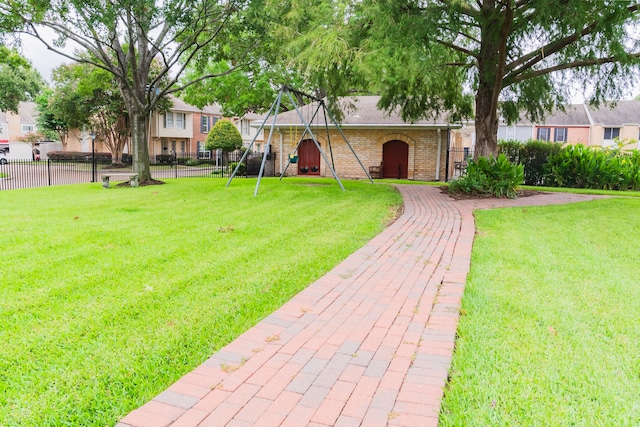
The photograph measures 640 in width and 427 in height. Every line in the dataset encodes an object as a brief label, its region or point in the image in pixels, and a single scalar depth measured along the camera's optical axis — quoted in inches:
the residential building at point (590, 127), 1524.4
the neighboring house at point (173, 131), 1578.5
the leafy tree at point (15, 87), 1786.9
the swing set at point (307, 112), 518.7
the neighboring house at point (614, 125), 1517.0
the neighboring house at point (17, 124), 2062.0
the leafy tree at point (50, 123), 1455.8
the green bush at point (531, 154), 795.4
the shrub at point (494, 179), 517.7
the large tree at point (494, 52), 397.1
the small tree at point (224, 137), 1316.4
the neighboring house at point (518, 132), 1598.2
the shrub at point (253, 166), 921.0
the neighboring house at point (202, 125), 1748.3
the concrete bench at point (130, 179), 627.5
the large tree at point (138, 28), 510.9
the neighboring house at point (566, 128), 1555.1
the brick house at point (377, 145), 862.4
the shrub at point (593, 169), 675.4
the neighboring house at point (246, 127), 1911.4
